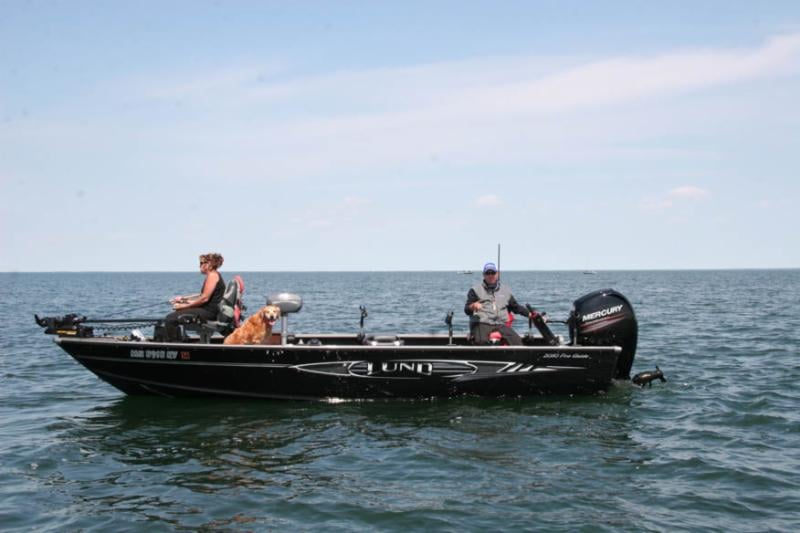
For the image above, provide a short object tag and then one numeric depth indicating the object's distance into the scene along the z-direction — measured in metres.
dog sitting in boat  11.55
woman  11.71
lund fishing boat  11.43
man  12.07
